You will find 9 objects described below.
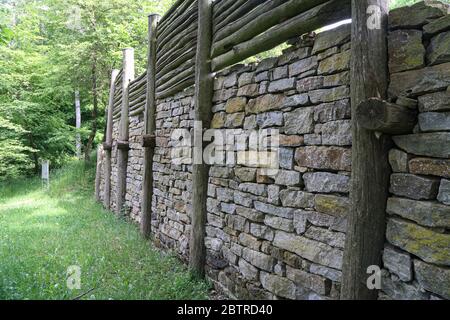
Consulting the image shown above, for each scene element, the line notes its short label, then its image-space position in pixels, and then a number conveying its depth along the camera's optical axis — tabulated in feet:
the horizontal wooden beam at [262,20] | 9.30
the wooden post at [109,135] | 32.86
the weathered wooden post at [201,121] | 14.06
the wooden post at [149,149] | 20.99
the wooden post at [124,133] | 27.63
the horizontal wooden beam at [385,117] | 6.40
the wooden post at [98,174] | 37.01
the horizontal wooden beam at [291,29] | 8.23
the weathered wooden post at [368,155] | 7.00
